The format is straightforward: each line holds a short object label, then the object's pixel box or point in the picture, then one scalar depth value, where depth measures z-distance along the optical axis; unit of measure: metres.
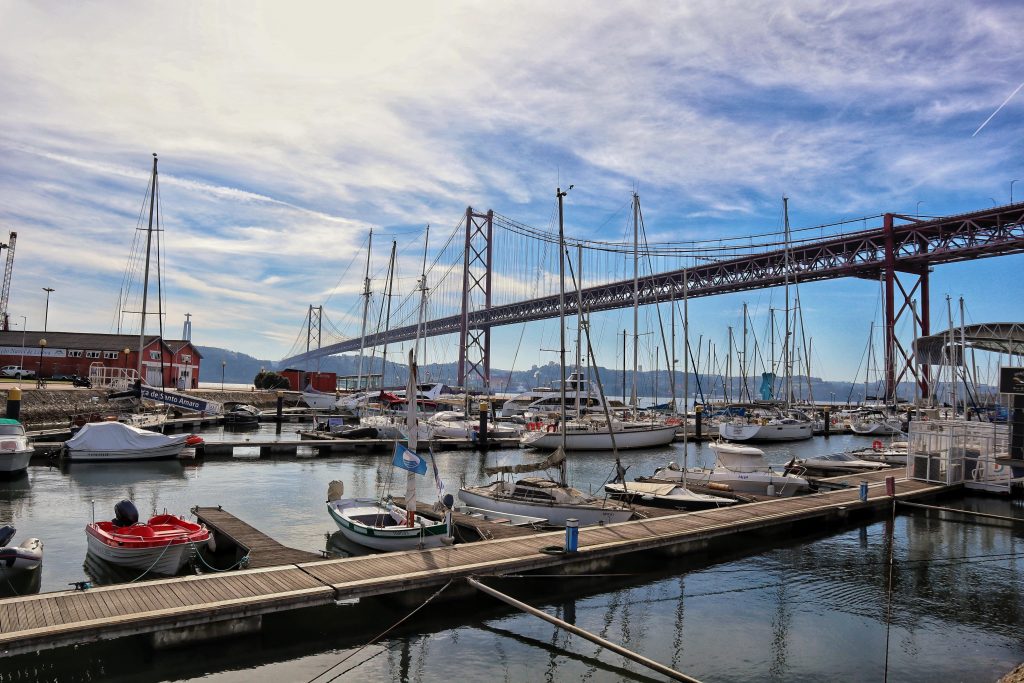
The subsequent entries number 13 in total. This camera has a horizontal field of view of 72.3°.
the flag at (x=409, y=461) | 14.69
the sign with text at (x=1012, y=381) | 23.02
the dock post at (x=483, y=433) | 42.47
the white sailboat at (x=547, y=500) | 18.47
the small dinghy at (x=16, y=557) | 13.46
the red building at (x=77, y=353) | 63.25
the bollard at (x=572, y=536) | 14.35
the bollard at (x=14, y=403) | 31.64
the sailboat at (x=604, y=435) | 40.79
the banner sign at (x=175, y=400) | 45.03
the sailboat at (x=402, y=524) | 14.79
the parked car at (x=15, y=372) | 60.00
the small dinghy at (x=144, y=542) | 14.00
